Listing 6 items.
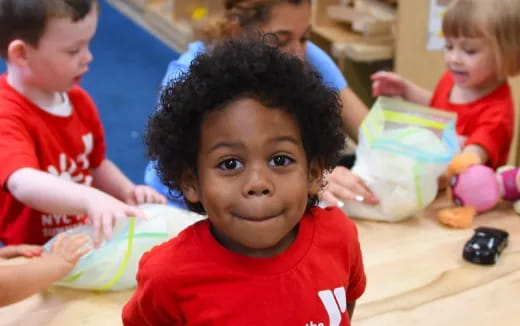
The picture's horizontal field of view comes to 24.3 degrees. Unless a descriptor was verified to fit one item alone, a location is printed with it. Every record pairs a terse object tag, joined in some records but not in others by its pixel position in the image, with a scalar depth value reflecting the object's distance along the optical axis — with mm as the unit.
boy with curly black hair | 1096
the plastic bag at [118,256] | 1372
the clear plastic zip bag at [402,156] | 1551
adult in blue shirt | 1576
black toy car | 1463
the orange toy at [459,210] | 1566
